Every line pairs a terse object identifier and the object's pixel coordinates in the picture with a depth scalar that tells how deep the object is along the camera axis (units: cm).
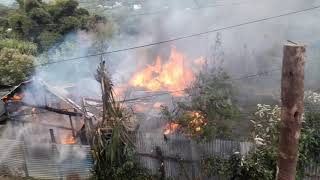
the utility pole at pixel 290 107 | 359
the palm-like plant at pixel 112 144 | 951
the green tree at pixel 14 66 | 1736
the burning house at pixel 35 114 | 1227
